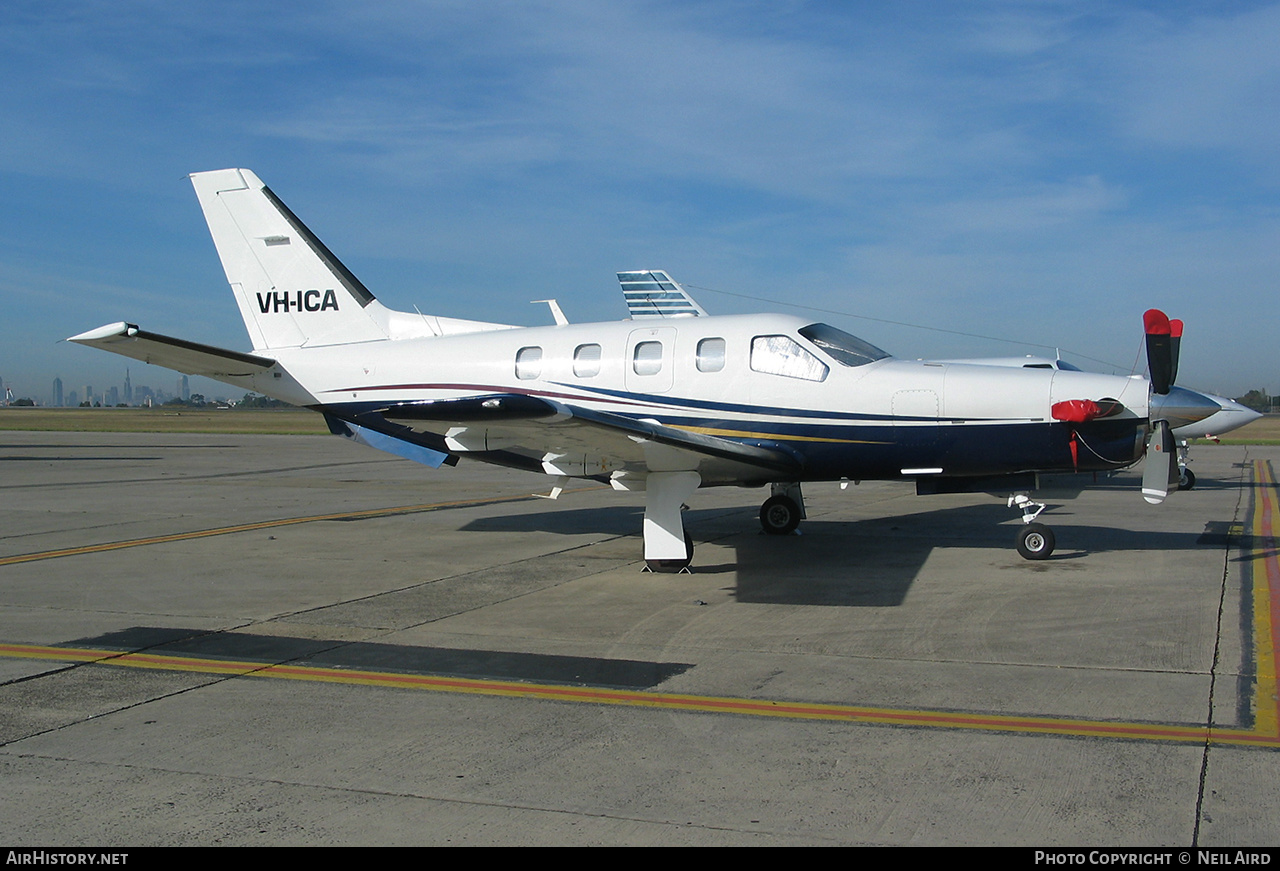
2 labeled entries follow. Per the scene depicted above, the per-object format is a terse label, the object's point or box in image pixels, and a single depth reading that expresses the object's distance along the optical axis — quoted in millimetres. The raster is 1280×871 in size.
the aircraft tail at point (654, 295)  29812
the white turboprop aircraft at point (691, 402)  9133
